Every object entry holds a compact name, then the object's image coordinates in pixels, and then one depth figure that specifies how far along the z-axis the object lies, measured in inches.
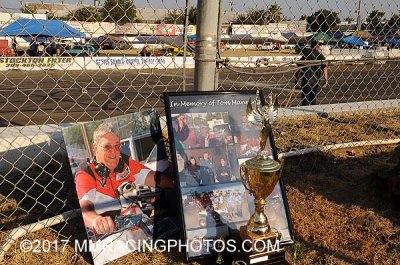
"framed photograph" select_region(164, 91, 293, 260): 100.7
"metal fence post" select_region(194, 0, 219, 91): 106.8
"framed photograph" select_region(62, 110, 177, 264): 101.4
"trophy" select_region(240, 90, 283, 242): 93.3
